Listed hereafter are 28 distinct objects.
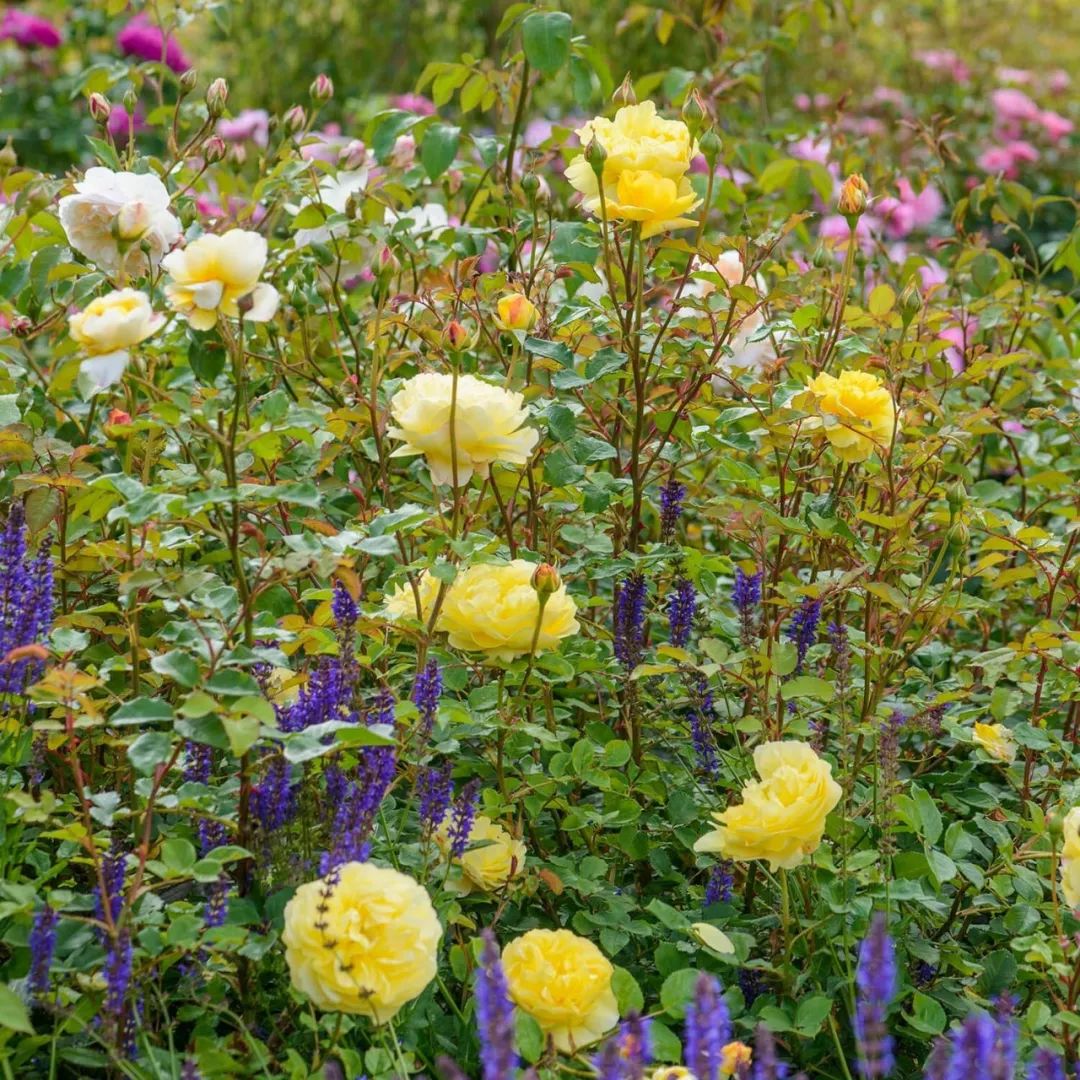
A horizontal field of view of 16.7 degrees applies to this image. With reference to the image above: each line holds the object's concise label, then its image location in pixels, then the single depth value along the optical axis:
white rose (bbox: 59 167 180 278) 2.72
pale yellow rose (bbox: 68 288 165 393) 2.58
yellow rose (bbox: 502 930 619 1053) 2.63
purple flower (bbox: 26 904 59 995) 2.59
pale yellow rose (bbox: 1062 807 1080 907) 2.64
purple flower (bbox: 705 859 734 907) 2.84
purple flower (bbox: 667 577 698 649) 2.94
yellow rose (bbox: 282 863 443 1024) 2.55
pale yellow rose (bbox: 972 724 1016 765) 2.86
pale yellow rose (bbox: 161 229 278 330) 2.58
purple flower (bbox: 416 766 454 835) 2.72
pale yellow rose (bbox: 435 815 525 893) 2.79
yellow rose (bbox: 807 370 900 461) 2.86
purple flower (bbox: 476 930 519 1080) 2.45
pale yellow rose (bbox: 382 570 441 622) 2.81
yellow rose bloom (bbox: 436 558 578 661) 2.74
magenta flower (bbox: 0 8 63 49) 8.14
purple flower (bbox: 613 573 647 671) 2.93
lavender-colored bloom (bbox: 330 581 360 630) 2.73
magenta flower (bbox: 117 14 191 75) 7.72
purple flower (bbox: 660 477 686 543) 2.97
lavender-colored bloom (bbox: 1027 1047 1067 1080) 2.51
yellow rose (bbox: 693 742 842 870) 2.67
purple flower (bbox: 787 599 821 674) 2.94
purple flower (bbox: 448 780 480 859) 2.72
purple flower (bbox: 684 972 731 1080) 2.48
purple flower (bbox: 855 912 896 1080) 2.49
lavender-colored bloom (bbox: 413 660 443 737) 2.73
